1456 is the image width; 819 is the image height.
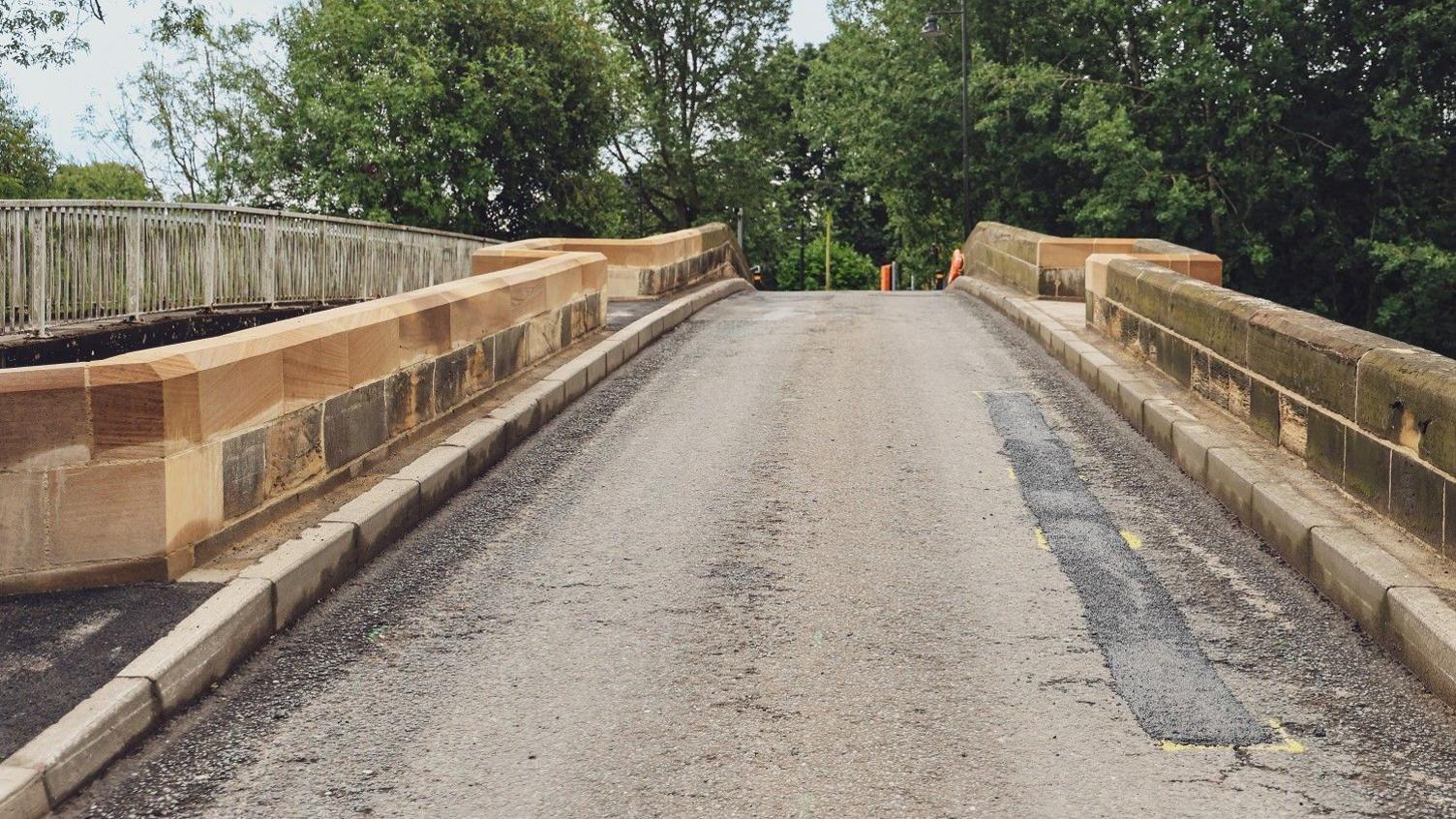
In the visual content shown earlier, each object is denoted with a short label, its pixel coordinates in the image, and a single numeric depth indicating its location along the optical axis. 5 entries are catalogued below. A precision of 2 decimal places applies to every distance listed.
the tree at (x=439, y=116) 29.92
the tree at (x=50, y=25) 22.84
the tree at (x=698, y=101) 48.75
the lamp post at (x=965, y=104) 34.38
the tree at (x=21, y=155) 37.91
